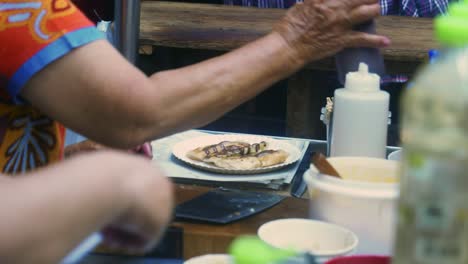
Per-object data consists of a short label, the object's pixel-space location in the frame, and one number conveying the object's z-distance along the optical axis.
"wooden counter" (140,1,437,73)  2.74
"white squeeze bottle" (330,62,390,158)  1.80
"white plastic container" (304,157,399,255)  1.57
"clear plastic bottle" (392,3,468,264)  1.29
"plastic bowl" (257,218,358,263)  1.55
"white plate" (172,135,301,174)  1.94
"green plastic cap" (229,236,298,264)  1.26
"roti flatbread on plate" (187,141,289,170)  1.96
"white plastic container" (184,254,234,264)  1.49
